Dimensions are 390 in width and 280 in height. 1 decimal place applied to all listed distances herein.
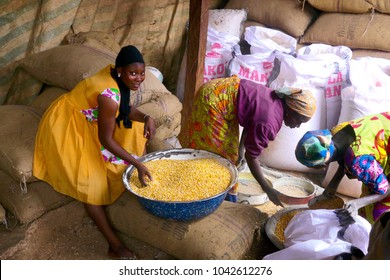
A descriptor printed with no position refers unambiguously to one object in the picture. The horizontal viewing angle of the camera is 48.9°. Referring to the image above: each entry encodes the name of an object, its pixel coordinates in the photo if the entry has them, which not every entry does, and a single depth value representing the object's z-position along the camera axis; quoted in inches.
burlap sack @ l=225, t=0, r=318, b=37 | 158.6
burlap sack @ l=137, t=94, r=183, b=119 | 116.7
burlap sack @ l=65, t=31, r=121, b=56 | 131.8
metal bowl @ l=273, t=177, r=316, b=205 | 117.8
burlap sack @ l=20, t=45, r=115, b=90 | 112.7
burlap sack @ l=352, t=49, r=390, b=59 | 143.8
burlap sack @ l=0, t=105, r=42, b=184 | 94.7
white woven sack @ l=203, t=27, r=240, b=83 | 151.9
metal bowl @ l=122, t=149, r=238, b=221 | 76.1
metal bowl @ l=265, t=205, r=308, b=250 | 84.0
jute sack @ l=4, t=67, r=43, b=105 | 124.2
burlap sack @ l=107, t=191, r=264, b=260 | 82.7
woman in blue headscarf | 78.4
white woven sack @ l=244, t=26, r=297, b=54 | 144.4
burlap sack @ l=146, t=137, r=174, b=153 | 109.4
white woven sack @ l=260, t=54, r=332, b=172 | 130.3
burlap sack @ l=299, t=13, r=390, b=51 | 144.3
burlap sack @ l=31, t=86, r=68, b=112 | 115.3
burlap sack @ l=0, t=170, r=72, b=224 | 98.0
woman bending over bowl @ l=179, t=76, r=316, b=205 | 90.9
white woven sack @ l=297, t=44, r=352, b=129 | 132.0
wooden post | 109.5
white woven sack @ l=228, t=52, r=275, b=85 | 140.3
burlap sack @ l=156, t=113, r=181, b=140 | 122.6
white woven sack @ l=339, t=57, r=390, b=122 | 120.2
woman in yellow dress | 81.7
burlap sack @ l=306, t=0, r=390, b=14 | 147.8
